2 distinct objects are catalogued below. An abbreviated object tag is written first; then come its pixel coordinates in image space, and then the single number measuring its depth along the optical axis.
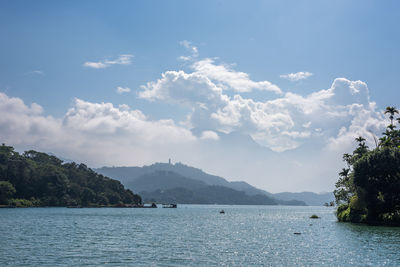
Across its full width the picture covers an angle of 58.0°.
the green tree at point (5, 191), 192.50
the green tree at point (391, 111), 126.25
